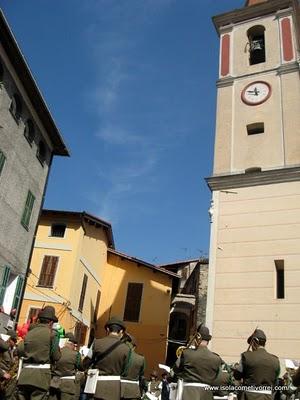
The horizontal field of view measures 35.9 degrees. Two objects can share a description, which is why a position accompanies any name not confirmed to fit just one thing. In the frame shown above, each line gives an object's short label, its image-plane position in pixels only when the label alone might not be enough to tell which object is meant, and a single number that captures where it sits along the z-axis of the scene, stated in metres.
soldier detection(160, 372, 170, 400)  12.55
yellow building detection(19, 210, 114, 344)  23.16
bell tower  14.38
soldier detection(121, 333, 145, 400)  6.65
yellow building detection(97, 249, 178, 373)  27.72
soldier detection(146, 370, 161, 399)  17.00
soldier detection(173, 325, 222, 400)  6.35
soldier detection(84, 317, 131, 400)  6.21
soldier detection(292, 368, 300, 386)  3.88
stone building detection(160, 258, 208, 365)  28.97
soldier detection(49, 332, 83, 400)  8.64
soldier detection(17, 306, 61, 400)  6.23
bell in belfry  20.25
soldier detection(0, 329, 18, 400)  8.77
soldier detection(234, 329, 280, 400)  6.61
